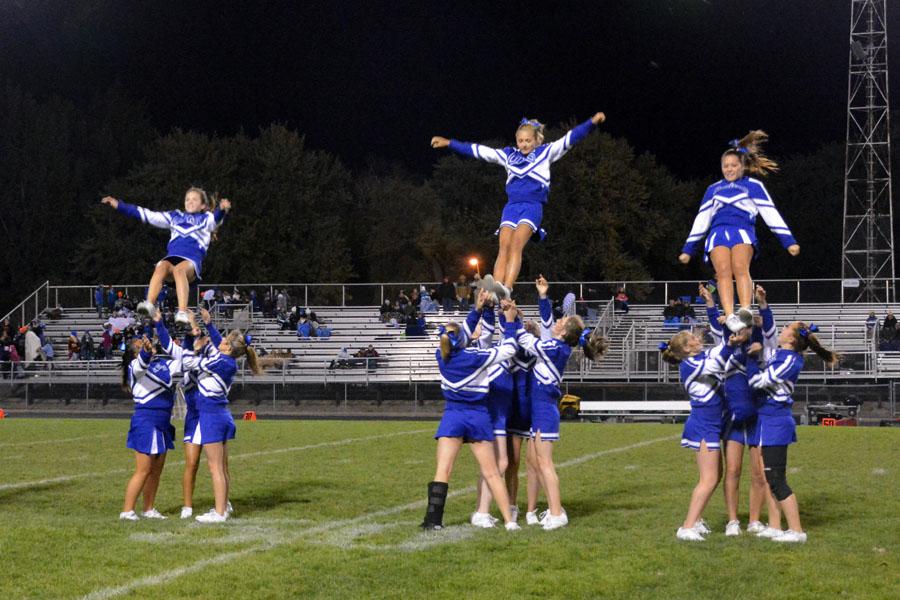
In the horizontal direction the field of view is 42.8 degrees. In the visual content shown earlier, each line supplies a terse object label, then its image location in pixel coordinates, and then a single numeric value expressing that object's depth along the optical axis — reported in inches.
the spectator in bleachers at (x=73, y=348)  1182.7
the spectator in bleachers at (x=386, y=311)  1259.8
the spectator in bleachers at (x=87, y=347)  1167.6
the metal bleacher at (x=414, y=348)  1042.1
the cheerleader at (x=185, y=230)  411.5
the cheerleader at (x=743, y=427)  308.2
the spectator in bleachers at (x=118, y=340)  1168.8
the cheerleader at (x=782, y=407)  293.1
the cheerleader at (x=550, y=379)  318.7
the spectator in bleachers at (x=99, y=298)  1298.0
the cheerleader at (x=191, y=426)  353.4
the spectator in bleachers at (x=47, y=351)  1185.2
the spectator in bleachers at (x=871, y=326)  1043.9
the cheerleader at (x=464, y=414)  307.6
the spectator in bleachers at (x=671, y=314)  1150.3
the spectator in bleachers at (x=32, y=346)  1175.6
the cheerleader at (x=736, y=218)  338.3
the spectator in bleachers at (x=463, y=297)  1243.2
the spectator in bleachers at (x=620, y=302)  1188.5
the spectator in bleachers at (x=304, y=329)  1234.0
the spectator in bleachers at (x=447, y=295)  1246.9
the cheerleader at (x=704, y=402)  303.4
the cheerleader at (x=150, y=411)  349.4
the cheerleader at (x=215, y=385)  348.2
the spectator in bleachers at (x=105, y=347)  1176.8
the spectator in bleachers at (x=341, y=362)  1101.7
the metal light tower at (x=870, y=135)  1237.1
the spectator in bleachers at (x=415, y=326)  1190.9
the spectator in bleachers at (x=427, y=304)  1252.5
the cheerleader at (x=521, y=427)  329.7
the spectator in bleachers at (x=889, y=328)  1047.0
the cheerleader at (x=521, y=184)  351.3
